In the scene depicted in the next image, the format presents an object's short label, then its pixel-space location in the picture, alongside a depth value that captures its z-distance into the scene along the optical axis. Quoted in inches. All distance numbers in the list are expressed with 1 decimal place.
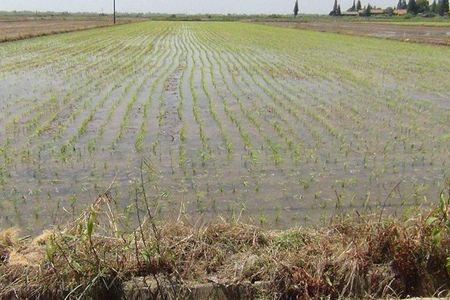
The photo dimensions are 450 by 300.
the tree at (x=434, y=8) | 4236.2
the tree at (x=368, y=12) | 4589.1
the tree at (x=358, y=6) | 5672.2
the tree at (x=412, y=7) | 4276.6
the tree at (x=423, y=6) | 4414.4
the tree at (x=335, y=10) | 5098.4
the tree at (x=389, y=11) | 4621.1
